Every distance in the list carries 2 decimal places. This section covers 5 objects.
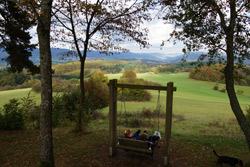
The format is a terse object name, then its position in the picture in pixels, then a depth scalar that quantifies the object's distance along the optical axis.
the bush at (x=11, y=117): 8.76
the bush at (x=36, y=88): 28.50
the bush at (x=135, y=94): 35.41
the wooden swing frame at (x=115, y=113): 4.80
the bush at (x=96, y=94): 17.97
